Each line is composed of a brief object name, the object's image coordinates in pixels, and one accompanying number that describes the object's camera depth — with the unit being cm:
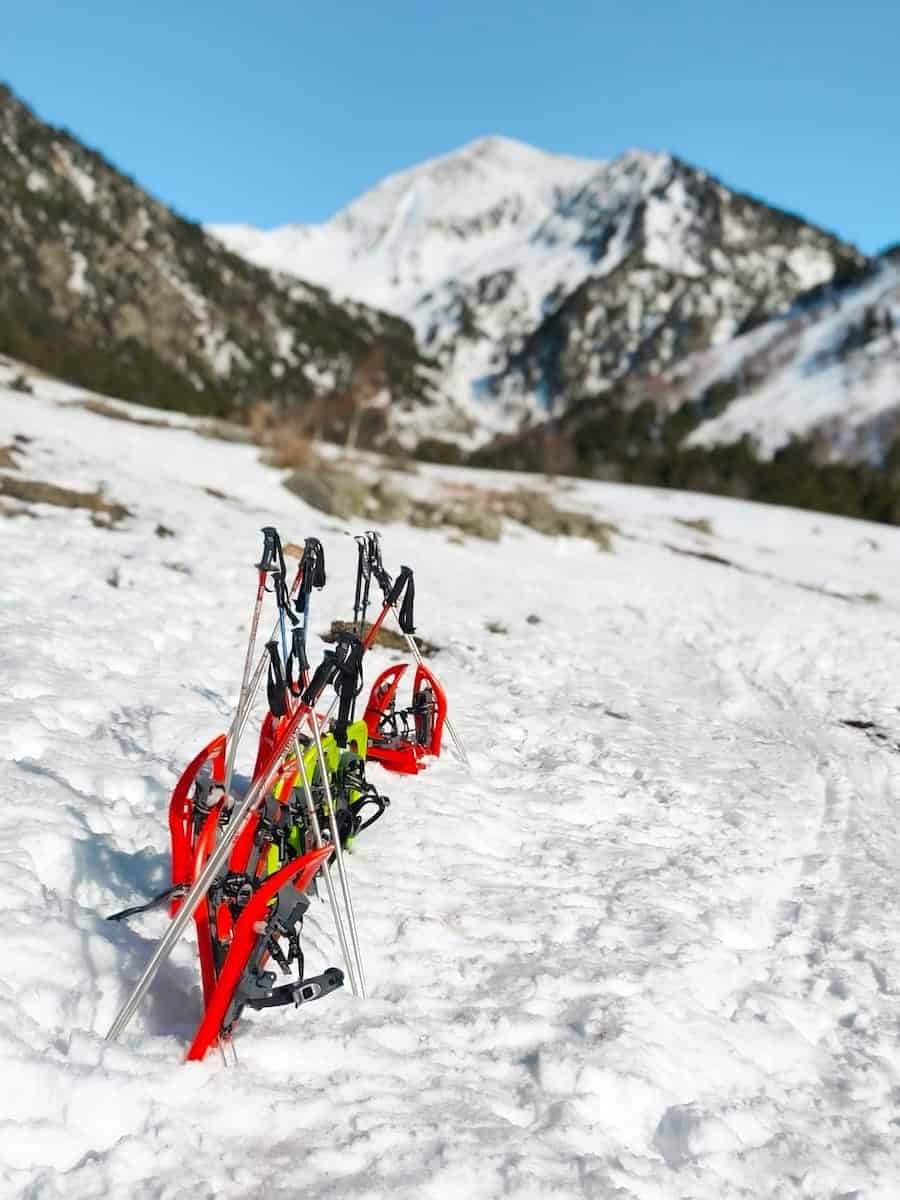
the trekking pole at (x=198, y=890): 365
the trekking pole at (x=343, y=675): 420
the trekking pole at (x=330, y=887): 434
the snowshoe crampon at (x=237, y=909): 373
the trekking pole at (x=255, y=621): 449
